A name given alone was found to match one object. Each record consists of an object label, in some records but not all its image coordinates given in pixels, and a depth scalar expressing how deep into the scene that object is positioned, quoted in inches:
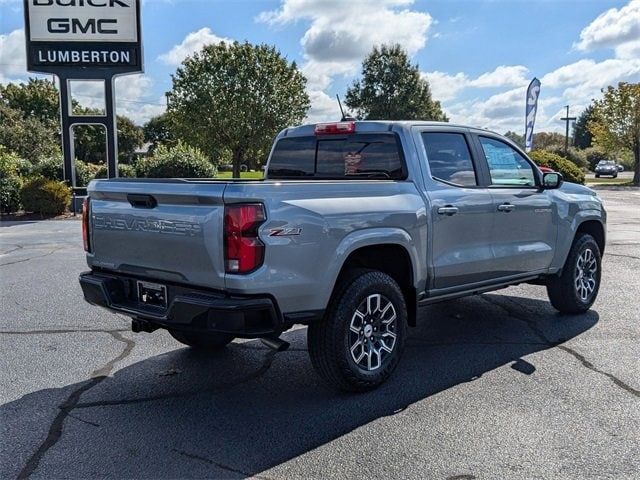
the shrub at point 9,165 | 727.8
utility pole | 2503.7
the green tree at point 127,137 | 3048.5
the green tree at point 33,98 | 2527.1
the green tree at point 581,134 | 3789.4
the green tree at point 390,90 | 1962.4
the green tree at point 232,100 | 1228.5
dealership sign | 723.4
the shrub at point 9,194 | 700.7
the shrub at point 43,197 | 679.1
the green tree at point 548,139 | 3302.7
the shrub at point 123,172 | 982.2
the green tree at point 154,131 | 3474.4
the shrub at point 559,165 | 911.7
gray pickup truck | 140.6
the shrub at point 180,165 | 880.3
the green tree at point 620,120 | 1467.2
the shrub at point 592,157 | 2674.7
